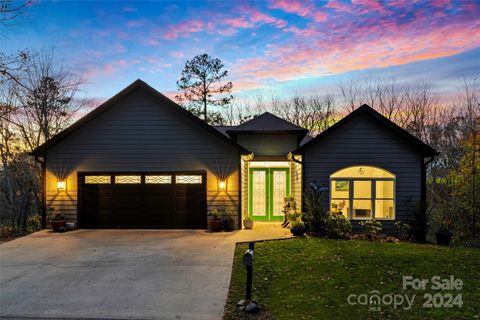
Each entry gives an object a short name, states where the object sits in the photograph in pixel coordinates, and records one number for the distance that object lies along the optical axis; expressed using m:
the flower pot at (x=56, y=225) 11.28
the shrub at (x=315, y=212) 10.14
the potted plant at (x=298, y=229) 9.95
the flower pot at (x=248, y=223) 11.62
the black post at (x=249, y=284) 5.16
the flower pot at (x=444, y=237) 9.91
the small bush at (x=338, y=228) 9.92
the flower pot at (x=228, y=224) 11.13
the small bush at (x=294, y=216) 10.72
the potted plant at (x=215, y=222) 11.03
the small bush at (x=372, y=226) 10.59
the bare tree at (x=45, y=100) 16.44
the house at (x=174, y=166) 11.34
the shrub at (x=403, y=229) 10.64
